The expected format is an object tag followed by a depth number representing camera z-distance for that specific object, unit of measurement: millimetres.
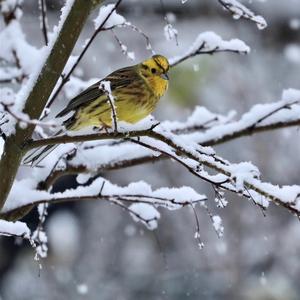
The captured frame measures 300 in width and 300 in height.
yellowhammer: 6043
